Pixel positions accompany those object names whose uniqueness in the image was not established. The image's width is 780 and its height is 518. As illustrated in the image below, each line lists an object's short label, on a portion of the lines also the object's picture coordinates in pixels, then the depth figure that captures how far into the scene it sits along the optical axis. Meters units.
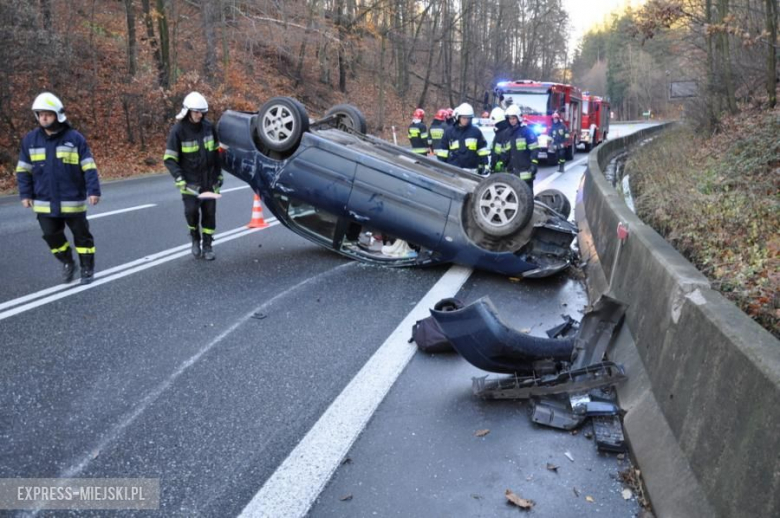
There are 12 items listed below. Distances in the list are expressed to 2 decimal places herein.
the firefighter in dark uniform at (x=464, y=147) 9.47
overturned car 6.26
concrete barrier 2.01
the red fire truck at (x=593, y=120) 27.31
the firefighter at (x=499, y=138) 9.38
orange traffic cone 8.95
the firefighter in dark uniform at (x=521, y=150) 9.13
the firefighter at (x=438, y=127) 12.51
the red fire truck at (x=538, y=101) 20.06
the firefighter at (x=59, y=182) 5.91
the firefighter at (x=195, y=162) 6.92
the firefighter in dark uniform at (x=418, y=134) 12.31
